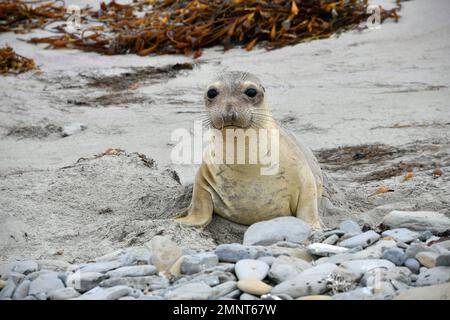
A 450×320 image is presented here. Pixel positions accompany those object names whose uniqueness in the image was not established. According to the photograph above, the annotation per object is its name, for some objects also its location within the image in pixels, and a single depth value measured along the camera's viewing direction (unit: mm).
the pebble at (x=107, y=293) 3062
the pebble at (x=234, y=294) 3062
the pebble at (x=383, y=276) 3078
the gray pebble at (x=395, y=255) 3308
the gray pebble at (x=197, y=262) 3373
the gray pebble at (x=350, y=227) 3902
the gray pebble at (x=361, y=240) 3570
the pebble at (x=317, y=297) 2991
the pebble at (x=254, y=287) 3074
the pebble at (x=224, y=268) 3293
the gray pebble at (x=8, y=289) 3328
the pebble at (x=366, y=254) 3350
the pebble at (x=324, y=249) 3494
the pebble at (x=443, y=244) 3422
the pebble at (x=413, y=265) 3238
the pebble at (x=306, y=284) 3055
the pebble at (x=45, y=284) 3303
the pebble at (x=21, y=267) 3629
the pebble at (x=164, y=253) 3480
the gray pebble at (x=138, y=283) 3223
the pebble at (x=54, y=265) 3633
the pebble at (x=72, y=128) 7410
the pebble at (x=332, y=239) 3711
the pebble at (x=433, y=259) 3135
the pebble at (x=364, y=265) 3174
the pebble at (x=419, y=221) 4055
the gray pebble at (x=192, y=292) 3027
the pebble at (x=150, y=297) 3059
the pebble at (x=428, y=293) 2857
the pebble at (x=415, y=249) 3307
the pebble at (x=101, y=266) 3440
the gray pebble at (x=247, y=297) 3041
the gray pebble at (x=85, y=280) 3281
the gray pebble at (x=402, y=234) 3639
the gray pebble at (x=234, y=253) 3467
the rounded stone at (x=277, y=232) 3973
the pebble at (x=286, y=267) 3198
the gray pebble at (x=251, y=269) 3197
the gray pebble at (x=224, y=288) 3064
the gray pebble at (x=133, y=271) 3320
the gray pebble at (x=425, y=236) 3693
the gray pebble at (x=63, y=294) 3172
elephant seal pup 4402
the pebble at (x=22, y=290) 3314
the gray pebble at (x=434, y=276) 3043
